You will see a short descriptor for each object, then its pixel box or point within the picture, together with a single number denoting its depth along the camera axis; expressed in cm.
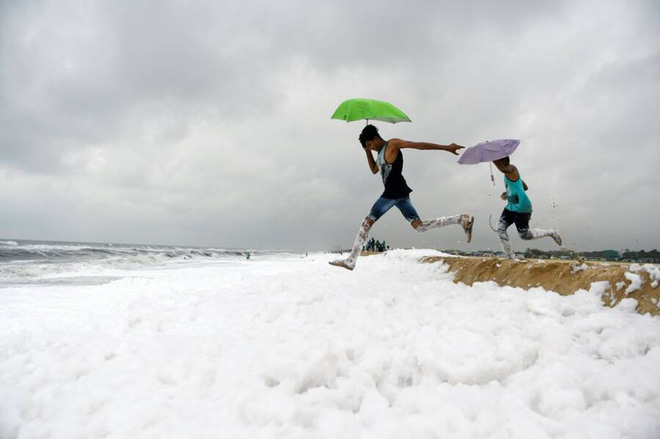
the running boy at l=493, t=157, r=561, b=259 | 589
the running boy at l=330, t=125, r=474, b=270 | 492
